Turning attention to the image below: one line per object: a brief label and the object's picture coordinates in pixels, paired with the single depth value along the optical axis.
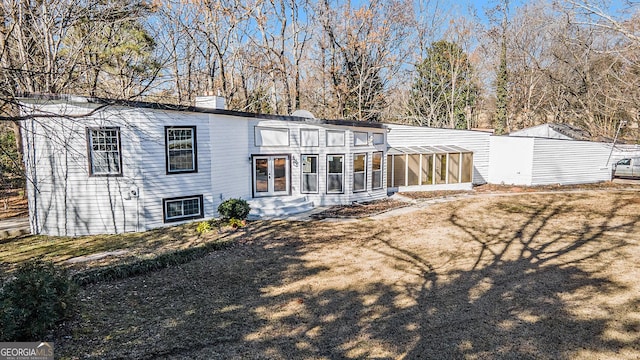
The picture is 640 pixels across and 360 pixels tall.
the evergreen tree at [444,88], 31.20
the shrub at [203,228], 12.13
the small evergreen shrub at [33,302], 5.28
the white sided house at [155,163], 12.07
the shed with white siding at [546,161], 21.23
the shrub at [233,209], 12.80
